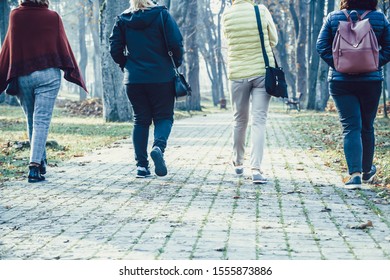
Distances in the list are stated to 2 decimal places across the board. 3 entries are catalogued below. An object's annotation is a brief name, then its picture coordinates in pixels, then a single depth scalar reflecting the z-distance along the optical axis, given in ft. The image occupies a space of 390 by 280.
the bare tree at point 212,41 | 172.35
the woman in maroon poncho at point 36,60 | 27.53
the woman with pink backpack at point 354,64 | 25.11
